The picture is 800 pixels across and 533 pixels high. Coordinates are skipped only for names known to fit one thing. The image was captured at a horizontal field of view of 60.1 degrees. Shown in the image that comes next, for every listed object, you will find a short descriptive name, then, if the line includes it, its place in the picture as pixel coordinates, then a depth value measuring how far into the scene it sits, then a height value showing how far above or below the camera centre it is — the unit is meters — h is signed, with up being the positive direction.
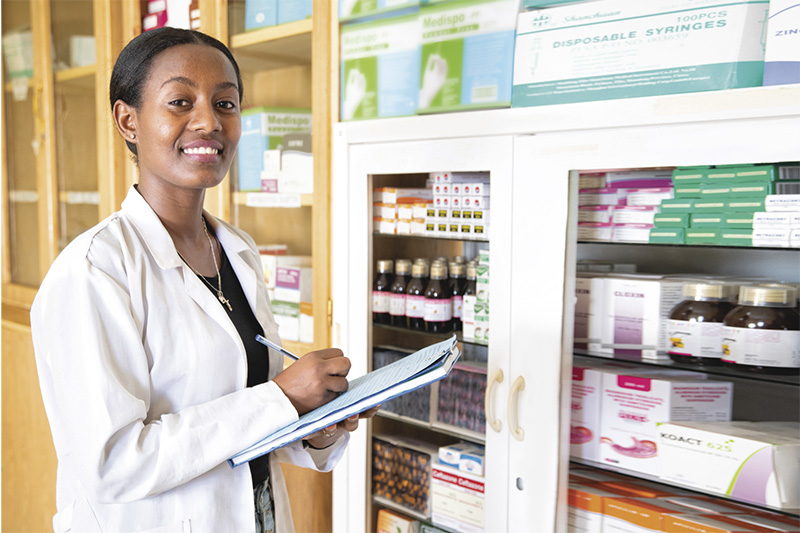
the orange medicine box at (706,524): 1.55 -0.69
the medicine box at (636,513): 1.64 -0.71
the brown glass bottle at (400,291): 2.18 -0.23
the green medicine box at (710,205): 1.55 +0.04
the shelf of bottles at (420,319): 2.05 -0.31
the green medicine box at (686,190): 1.59 +0.07
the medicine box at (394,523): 2.21 -0.99
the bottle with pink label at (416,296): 2.14 -0.24
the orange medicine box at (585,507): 1.75 -0.73
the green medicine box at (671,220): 1.63 +0.00
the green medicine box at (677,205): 1.61 +0.04
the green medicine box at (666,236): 1.64 -0.03
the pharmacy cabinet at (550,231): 1.46 -0.03
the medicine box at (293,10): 2.41 +0.72
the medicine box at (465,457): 2.00 -0.70
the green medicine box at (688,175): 1.56 +0.11
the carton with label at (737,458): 1.46 -0.52
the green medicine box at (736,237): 1.51 -0.03
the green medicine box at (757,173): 1.44 +0.11
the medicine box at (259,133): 2.55 +0.31
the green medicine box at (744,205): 1.48 +0.04
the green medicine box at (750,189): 1.46 +0.07
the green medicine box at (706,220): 1.57 +0.01
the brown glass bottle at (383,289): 2.21 -0.23
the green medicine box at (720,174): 1.52 +0.11
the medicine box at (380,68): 2.11 +0.47
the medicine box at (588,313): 1.77 -0.24
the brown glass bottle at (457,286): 2.07 -0.20
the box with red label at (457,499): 2.01 -0.84
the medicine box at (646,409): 1.64 -0.45
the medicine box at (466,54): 1.85 +0.46
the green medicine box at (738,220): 1.51 +0.01
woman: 1.11 -0.23
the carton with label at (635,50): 1.46 +0.39
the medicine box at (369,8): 2.10 +0.65
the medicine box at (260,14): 2.52 +0.74
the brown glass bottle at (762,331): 1.49 -0.24
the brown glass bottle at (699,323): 1.59 -0.24
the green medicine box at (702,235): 1.58 -0.03
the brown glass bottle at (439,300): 2.10 -0.25
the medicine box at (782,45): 1.37 +0.36
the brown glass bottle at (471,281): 2.03 -0.19
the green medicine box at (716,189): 1.53 +0.08
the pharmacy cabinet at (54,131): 3.27 +0.41
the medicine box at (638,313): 1.67 -0.23
